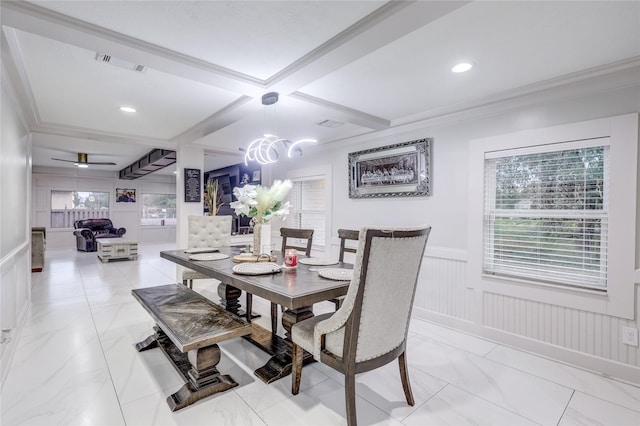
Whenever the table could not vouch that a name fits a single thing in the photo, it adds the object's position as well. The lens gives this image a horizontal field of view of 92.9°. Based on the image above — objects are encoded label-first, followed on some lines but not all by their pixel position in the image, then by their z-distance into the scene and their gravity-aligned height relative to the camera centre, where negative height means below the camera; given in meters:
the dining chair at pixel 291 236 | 2.82 -0.29
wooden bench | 1.89 -0.79
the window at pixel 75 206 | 9.35 +0.09
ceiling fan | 6.72 +1.18
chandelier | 2.73 +0.63
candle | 2.45 -0.39
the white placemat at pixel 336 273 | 2.05 -0.45
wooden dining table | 1.74 -0.47
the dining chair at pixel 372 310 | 1.57 -0.54
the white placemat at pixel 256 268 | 2.13 -0.42
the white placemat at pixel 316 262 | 2.61 -0.44
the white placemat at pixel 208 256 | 2.71 -0.43
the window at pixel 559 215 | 2.28 -0.01
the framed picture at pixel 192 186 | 4.86 +0.38
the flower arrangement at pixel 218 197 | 7.83 +0.35
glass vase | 2.69 -0.25
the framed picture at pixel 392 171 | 3.50 +0.52
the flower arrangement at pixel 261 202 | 2.58 +0.08
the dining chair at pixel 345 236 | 2.85 -0.24
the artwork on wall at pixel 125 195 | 10.23 +0.49
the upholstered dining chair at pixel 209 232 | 3.83 -0.28
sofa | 8.44 -0.65
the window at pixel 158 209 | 10.90 +0.02
